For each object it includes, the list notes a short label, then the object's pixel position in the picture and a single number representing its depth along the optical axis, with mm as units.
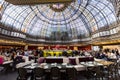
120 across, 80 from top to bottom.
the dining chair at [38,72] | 3237
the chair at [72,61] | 4796
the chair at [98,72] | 3363
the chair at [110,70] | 3601
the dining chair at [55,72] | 3253
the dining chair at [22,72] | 3268
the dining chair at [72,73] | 3209
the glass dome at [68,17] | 14573
